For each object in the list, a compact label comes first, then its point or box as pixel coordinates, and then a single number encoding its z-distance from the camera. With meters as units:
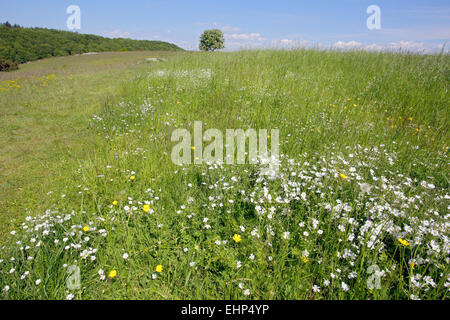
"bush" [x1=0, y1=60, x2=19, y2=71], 20.16
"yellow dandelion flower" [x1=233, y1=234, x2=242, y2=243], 2.21
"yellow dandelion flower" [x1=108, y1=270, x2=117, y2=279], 1.90
